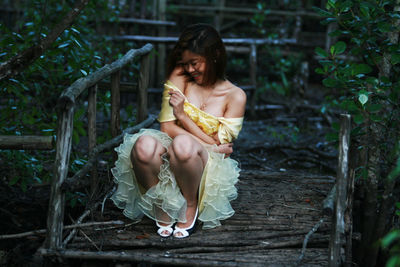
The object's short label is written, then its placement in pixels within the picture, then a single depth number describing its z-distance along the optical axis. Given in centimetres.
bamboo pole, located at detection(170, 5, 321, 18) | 1033
